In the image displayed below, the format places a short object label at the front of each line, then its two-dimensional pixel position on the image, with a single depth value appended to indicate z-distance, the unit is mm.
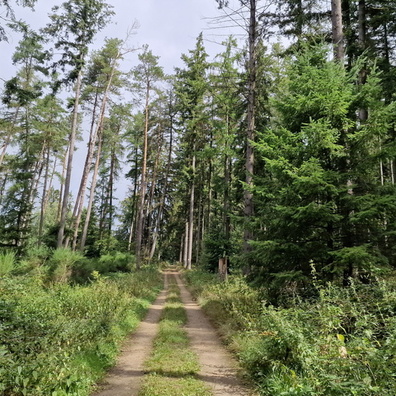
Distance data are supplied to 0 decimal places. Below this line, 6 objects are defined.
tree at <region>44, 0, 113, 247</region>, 17031
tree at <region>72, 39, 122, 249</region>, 20688
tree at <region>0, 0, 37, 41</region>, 8742
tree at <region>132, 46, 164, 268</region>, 22953
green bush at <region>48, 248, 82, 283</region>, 13203
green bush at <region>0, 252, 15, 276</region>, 10977
